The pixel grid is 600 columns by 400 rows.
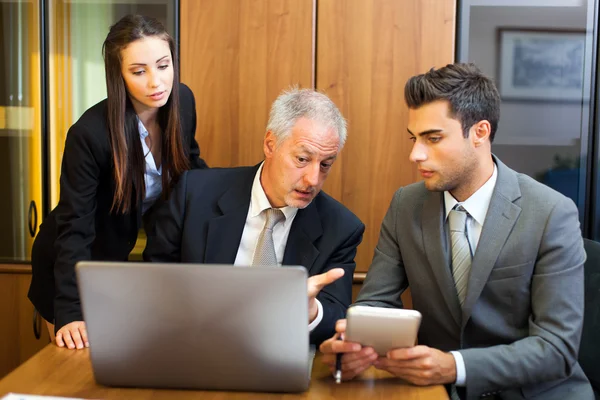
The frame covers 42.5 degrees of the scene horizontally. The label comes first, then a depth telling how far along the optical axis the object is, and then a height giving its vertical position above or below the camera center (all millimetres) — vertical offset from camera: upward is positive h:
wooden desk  1507 -527
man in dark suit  2123 -248
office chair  2062 -522
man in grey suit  1797 -327
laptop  1383 -368
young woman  2252 -90
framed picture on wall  2775 +236
